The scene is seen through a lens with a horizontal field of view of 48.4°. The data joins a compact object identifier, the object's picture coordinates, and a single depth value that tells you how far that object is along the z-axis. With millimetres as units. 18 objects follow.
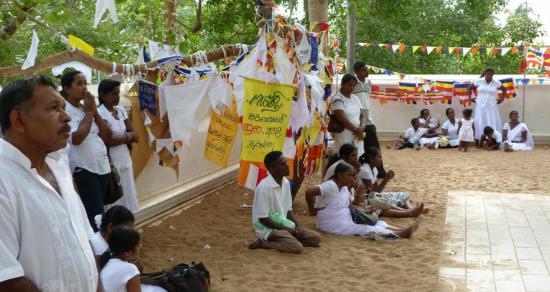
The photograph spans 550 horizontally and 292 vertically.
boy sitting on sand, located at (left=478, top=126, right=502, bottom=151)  13586
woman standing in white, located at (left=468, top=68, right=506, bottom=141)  13977
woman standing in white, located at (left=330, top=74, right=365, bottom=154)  7594
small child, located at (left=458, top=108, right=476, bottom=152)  13586
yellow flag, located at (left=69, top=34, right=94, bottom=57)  4969
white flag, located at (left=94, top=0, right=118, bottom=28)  3826
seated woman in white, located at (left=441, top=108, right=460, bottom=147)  14141
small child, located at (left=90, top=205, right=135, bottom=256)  3713
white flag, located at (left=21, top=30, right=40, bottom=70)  4168
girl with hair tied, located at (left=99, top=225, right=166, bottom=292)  3303
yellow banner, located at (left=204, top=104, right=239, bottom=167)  6375
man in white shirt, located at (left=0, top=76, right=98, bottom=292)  1772
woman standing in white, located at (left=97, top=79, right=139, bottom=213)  5113
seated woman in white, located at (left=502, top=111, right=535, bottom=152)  13336
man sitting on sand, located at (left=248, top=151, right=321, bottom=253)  5652
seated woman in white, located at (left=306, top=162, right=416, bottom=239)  6176
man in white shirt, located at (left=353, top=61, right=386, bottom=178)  8352
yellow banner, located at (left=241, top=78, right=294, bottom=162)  5781
